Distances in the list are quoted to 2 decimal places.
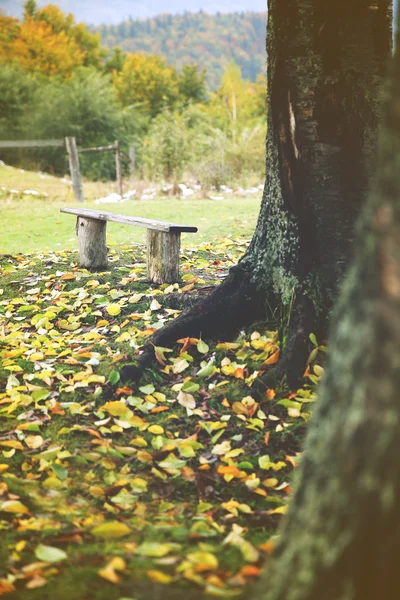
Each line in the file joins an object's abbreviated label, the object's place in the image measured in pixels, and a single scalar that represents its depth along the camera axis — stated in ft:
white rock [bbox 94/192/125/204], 50.49
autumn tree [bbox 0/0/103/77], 131.13
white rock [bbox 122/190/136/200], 50.83
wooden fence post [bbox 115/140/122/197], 52.03
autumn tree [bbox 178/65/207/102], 161.07
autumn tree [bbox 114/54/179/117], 152.46
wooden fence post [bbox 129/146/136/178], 59.09
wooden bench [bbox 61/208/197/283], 17.51
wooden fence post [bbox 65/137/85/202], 45.64
